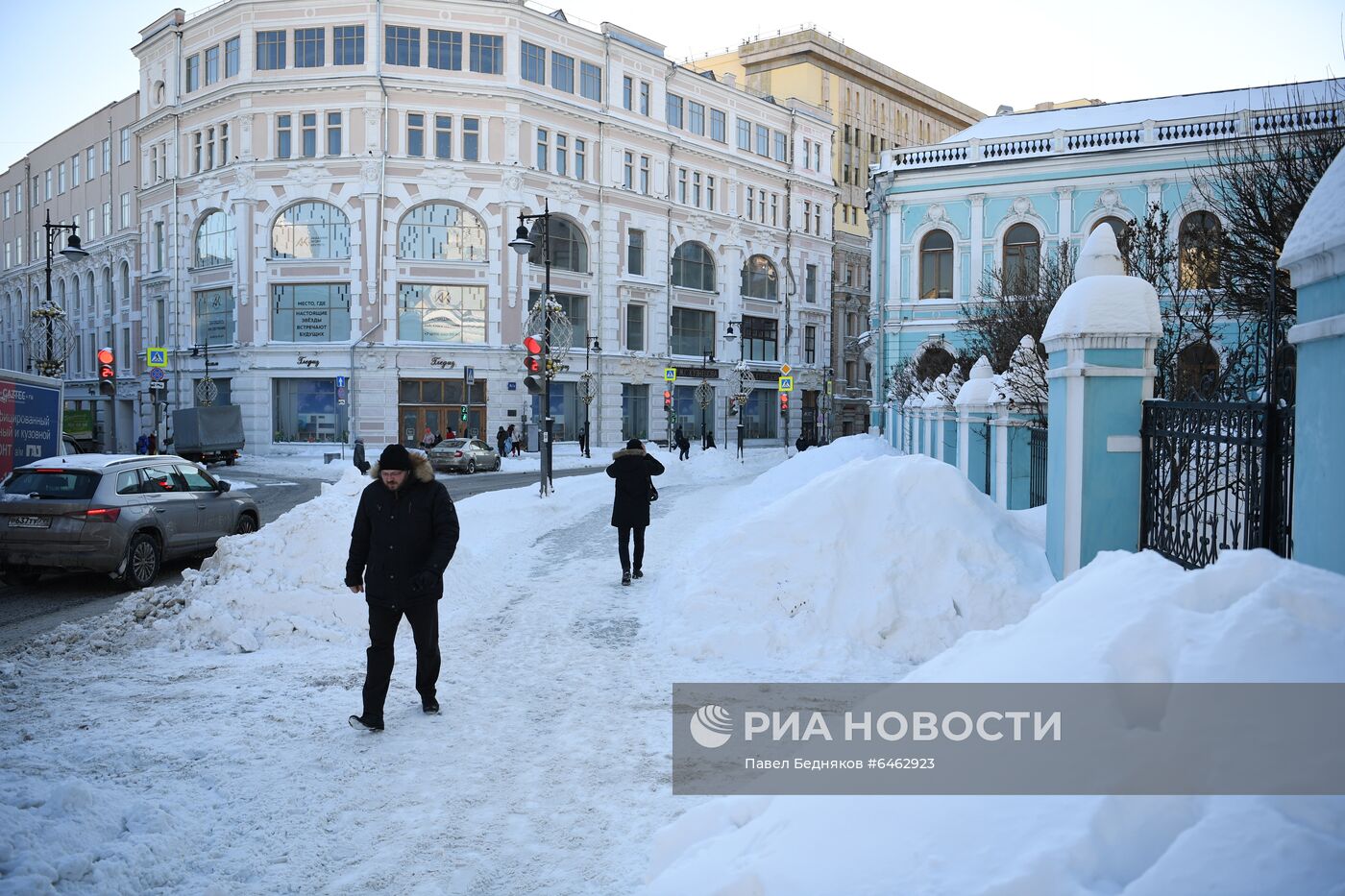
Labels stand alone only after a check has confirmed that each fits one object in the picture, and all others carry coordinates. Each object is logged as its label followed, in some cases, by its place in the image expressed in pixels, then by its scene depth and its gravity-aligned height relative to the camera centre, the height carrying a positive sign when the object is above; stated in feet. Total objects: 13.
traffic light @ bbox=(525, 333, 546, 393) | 73.20 +4.32
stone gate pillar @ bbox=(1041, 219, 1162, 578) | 23.98 +0.22
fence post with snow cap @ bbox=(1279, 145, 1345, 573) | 13.82 +0.72
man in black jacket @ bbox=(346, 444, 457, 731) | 20.33 -3.24
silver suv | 35.14 -4.24
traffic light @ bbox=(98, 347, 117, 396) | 90.74 +4.33
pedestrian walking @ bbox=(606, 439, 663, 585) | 37.29 -3.11
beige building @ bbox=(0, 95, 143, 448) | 179.93 +36.34
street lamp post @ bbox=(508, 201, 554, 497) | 73.26 +2.24
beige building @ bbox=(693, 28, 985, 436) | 230.27 +82.38
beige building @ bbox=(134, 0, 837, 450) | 141.59 +33.95
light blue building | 110.11 +28.82
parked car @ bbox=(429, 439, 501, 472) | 114.73 -5.37
